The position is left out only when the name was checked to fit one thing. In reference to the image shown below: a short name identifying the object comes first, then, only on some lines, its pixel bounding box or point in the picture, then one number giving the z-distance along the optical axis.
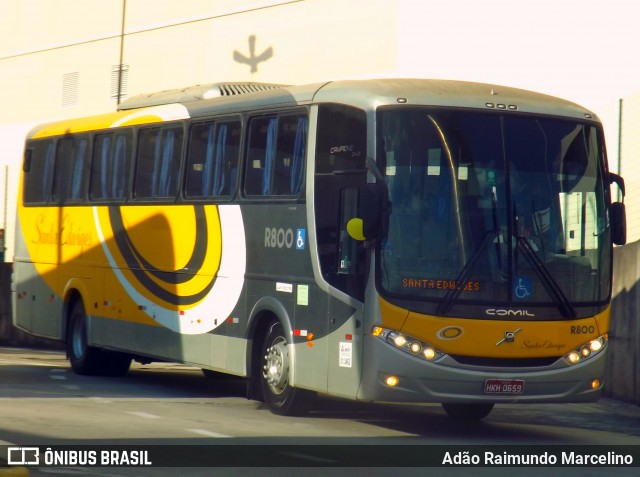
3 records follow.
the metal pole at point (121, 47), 37.38
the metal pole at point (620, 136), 19.06
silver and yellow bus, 12.70
